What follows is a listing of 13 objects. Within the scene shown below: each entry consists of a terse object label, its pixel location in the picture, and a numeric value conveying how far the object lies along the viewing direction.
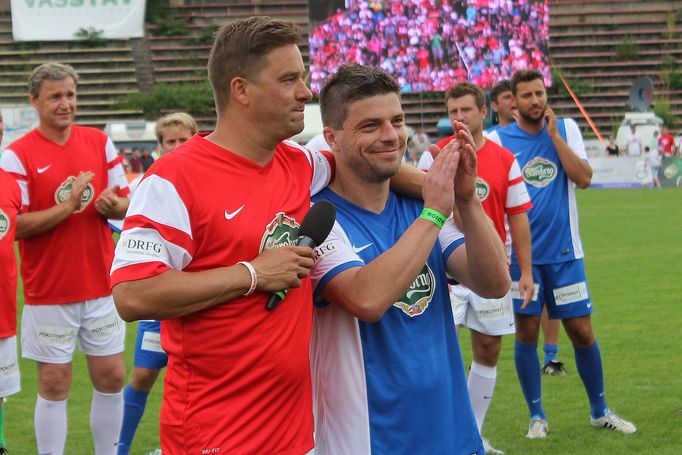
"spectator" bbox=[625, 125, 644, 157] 34.16
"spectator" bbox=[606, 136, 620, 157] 34.25
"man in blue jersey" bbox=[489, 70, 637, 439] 7.16
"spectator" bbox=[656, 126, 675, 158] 33.58
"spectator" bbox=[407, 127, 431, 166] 35.83
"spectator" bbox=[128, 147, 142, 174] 33.12
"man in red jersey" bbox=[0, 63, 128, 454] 6.16
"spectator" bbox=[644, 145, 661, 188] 31.45
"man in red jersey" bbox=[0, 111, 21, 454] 5.77
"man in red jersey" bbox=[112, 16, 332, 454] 3.16
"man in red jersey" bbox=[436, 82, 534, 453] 6.70
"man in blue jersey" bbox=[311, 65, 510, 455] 3.40
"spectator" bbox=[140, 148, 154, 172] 33.39
